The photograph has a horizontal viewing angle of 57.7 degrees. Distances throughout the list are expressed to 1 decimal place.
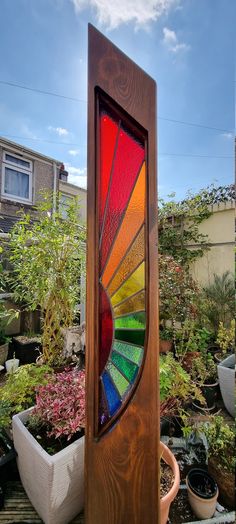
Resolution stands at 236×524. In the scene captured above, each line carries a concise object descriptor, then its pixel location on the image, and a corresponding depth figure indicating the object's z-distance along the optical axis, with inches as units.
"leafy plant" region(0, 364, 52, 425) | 52.1
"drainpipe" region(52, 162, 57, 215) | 215.9
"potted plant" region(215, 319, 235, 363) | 72.8
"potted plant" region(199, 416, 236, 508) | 45.0
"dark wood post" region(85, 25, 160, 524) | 28.4
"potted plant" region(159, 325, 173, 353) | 87.5
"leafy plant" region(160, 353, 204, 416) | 50.9
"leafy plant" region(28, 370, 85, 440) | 43.6
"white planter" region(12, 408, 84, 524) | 38.4
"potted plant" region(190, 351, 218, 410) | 69.7
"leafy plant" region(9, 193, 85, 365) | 73.5
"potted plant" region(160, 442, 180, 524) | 37.9
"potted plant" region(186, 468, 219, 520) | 42.9
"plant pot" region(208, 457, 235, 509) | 44.6
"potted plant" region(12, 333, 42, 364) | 101.7
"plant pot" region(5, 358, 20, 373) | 90.8
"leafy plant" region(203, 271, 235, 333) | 93.8
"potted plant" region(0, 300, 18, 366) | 100.0
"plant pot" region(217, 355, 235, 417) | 68.1
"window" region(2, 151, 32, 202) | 175.6
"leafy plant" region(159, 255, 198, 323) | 91.8
